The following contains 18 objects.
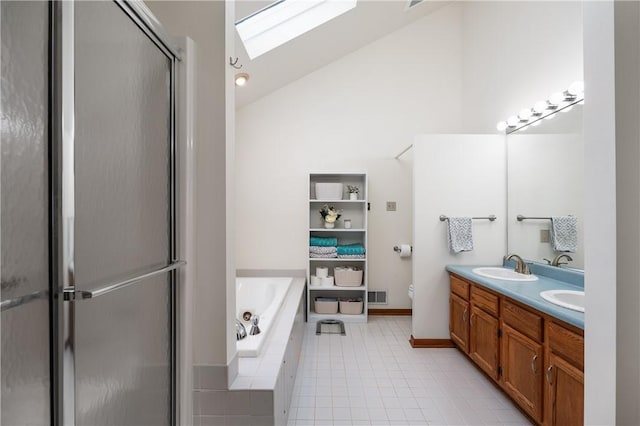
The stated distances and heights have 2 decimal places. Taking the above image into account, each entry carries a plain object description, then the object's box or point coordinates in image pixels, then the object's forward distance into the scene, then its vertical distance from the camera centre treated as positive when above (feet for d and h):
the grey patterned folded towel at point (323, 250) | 12.32 -1.41
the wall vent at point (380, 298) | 13.05 -3.41
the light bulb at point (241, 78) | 8.69 +3.63
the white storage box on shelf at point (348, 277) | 12.26 -2.42
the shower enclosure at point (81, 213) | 1.84 +0.00
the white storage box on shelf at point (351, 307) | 12.46 -3.60
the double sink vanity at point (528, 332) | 5.22 -2.44
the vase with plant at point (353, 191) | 12.44 +0.82
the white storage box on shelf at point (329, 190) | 12.33 +0.84
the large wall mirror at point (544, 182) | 7.60 +0.79
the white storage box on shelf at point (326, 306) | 12.46 -3.56
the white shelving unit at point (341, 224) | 12.81 -0.47
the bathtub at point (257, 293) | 10.00 -2.81
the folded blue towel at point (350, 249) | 12.36 -1.41
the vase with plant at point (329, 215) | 12.40 -0.10
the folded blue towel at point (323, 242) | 12.46 -1.12
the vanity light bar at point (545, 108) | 7.46 +2.67
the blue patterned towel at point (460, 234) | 9.86 -0.66
